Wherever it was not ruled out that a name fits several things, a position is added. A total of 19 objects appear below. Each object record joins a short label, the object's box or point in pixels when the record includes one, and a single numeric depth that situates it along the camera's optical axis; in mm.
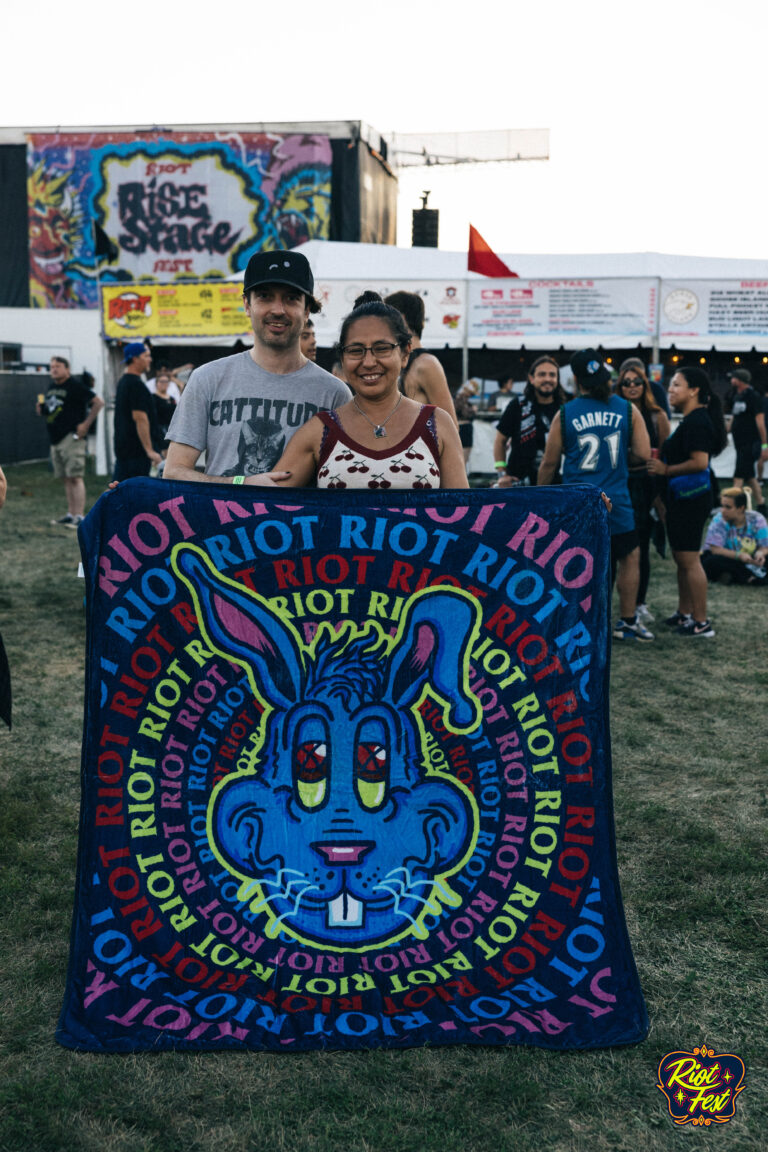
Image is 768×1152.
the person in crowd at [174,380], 12398
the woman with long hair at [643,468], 6566
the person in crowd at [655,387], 6625
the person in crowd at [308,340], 5177
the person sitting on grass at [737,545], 8578
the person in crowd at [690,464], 6305
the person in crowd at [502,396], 16188
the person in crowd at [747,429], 11688
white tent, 14938
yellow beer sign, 15016
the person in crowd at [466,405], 14234
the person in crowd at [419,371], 4121
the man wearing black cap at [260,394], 2871
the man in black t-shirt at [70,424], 10734
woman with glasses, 2672
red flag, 13523
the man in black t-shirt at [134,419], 7637
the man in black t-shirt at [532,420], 6562
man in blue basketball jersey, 5793
